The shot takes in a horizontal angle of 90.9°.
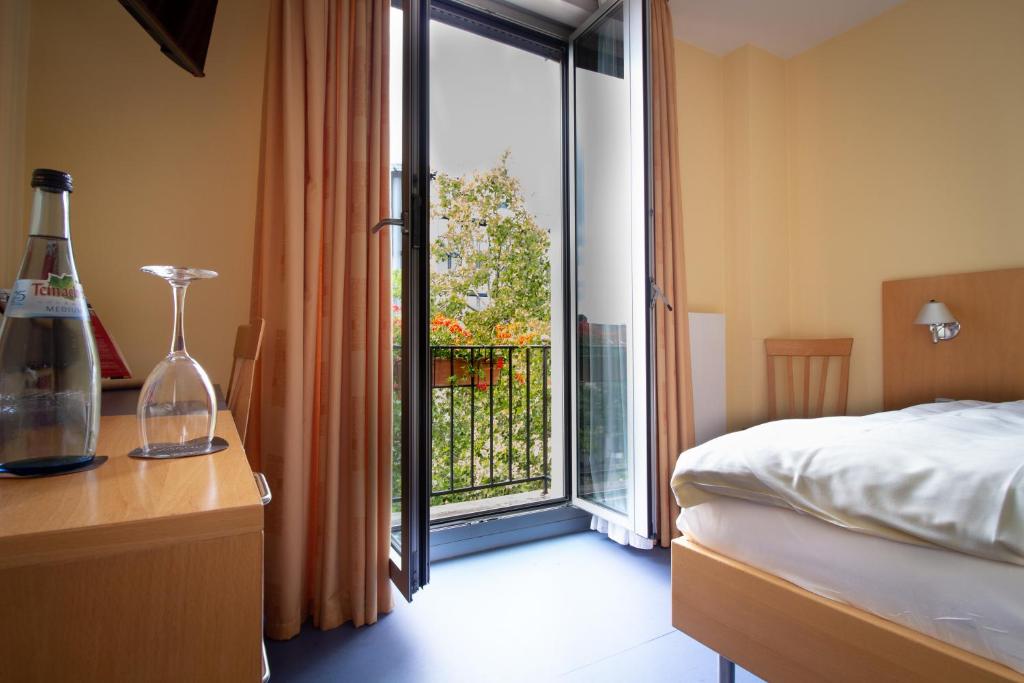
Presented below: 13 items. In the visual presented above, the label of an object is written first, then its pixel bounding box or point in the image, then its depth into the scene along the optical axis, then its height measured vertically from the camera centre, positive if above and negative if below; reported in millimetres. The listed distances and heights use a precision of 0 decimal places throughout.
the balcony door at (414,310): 1638 +143
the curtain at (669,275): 2553 +398
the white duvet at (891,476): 877 -265
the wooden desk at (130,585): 391 -192
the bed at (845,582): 851 -472
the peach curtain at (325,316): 1746 +141
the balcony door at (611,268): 2346 +429
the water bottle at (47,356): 575 +2
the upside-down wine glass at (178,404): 725 -72
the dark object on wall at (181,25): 1214 +881
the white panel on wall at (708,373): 2846 -129
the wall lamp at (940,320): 2342 +132
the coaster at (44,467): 562 -127
